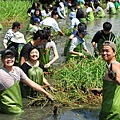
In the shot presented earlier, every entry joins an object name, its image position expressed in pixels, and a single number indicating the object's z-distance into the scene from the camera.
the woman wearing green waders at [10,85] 6.22
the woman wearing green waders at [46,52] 8.72
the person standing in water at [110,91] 5.00
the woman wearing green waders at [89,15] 19.17
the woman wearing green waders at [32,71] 7.19
